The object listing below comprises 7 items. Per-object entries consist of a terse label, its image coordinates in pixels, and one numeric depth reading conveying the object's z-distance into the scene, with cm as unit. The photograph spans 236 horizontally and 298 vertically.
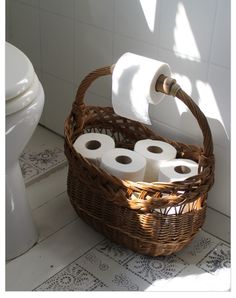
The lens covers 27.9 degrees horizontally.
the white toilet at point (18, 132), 100
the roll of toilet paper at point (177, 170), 117
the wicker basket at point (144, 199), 108
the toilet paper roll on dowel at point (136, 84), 111
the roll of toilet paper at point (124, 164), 115
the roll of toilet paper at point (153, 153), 123
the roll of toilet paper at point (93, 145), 122
